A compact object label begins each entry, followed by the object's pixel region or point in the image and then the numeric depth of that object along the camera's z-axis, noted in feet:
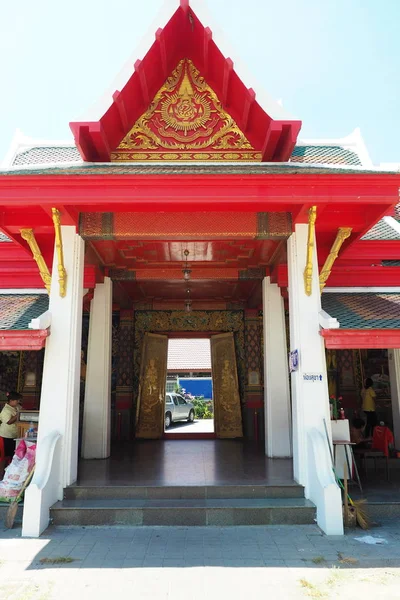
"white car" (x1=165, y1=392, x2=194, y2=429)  53.21
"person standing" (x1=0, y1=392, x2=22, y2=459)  21.62
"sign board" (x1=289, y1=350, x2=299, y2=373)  17.48
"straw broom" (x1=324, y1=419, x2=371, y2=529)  15.10
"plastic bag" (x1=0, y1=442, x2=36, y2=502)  16.51
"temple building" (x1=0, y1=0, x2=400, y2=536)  16.53
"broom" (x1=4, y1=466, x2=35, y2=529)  15.30
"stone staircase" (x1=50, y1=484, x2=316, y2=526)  15.46
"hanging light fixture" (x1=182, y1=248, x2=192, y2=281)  24.16
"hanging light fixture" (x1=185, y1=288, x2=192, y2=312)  27.71
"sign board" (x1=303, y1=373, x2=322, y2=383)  17.10
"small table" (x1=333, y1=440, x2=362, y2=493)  18.02
